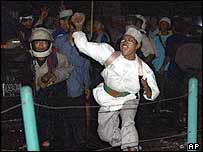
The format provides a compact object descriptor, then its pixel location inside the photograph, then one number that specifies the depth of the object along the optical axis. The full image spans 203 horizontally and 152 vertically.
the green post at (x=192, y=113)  4.55
